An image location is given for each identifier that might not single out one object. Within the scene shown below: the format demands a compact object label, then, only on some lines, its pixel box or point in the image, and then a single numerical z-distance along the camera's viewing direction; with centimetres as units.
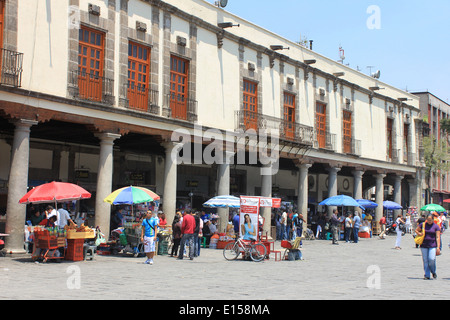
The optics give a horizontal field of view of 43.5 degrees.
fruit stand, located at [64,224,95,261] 1619
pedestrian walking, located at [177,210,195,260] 1761
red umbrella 1565
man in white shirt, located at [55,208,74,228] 1769
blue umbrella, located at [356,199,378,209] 3278
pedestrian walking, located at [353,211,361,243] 2914
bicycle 1791
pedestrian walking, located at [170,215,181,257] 1870
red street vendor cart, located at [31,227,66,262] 1552
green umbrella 3292
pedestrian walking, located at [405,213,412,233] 3694
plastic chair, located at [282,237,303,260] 1840
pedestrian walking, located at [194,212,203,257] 1850
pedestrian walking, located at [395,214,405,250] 2558
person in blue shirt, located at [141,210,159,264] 1611
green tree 5028
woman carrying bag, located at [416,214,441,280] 1347
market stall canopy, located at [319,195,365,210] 2894
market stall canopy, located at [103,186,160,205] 1788
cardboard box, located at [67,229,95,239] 1617
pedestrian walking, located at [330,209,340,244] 2818
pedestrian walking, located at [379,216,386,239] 3366
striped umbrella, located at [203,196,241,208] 2211
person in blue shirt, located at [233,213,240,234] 2247
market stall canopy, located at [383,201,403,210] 3637
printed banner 1829
